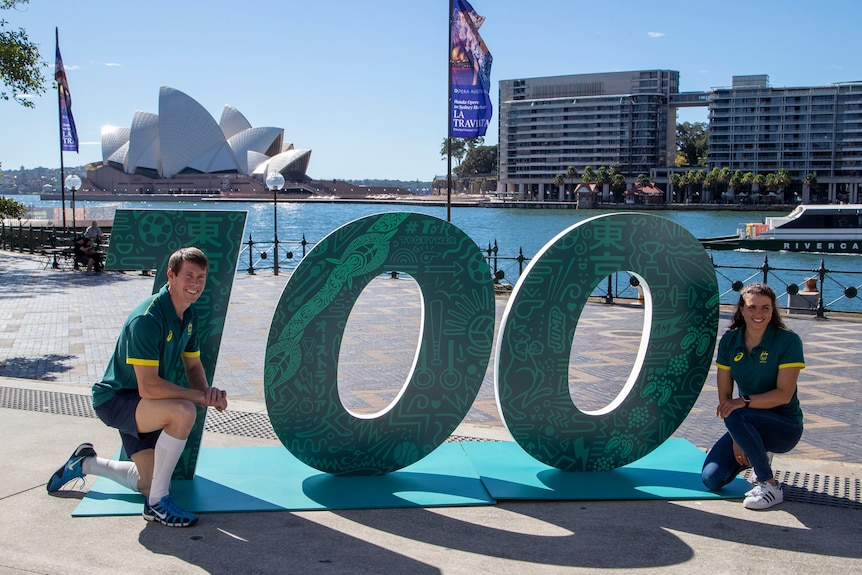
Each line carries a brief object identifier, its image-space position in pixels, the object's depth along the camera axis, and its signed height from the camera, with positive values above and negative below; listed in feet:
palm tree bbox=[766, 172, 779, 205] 363.68 +14.06
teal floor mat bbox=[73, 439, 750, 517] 14.83 -5.09
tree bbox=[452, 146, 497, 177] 542.98 +33.29
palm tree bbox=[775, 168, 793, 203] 363.35 +15.37
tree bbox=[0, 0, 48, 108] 39.55 +6.85
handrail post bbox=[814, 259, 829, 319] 43.50 -4.88
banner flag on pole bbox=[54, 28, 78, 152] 89.10 +8.59
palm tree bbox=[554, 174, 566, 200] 422.82 +16.25
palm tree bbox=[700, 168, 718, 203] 373.77 +14.60
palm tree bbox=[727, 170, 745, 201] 368.09 +14.57
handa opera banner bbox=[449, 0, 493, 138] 53.21 +8.52
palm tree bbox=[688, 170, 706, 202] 377.91 +16.48
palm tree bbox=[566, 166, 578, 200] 420.36 +19.75
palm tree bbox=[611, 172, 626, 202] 393.09 +13.55
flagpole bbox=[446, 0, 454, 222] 52.80 +4.55
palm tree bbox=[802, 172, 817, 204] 369.30 +13.26
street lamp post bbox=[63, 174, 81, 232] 88.26 +2.67
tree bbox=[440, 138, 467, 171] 512.22 +38.80
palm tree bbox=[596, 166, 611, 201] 397.19 +16.86
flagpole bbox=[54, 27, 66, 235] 86.68 +10.39
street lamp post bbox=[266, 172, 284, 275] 74.06 +2.52
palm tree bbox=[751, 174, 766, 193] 364.99 +14.06
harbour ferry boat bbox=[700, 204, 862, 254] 131.85 -2.85
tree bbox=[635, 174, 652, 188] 396.37 +15.18
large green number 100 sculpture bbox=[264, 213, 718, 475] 15.81 -2.45
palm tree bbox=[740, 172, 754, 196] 365.61 +15.40
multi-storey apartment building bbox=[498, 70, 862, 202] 379.76 +41.46
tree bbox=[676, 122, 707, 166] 458.50 +40.39
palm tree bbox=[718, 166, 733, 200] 373.97 +16.93
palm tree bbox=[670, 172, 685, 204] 384.62 +15.53
